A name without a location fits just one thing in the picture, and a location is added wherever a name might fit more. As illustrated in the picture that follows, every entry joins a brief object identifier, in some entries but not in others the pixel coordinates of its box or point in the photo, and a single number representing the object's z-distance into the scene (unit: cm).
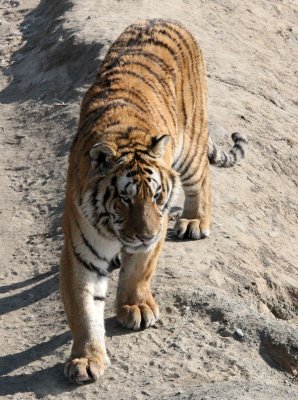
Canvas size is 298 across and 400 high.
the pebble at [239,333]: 1133
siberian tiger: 1012
